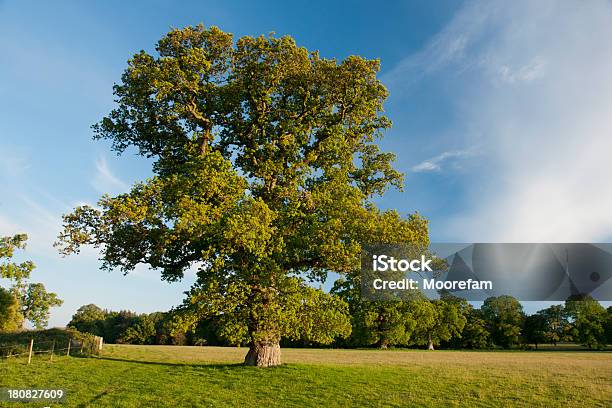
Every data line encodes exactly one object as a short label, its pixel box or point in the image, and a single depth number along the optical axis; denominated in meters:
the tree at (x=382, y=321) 45.70
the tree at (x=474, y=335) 111.24
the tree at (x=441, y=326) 101.44
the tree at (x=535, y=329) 115.56
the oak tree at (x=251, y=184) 25.28
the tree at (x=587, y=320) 107.19
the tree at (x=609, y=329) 109.12
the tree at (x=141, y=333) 132.12
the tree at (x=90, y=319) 144.00
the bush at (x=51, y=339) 47.47
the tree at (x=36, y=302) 97.03
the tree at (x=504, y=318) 113.88
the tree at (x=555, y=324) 114.69
